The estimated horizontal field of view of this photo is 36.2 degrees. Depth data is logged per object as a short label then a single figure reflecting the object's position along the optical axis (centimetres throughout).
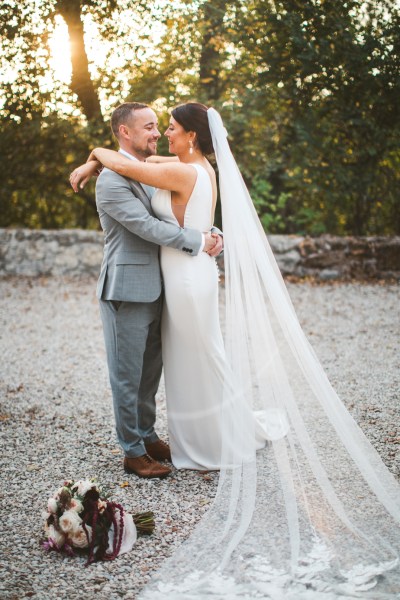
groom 330
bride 239
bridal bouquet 264
